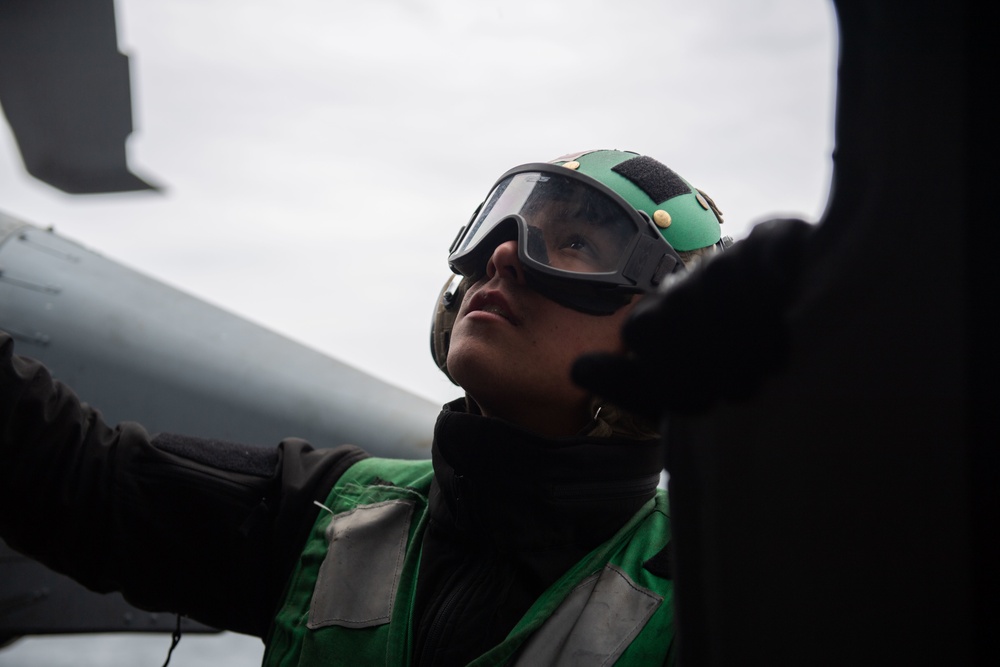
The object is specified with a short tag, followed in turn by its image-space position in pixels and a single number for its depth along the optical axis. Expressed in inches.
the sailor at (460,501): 44.0
